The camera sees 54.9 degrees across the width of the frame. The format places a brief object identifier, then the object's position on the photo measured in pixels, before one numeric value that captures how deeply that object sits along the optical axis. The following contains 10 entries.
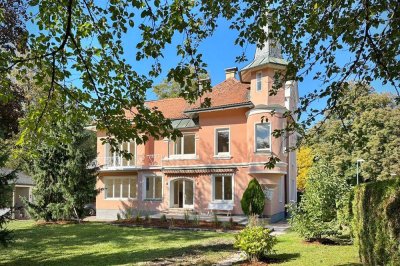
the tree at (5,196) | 10.59
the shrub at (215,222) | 19.84
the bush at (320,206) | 13.31
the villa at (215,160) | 23.45
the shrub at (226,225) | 18.92
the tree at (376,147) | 35.41
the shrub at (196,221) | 20.43
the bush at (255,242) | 10.12
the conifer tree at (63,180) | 22.81
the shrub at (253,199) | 21.45
